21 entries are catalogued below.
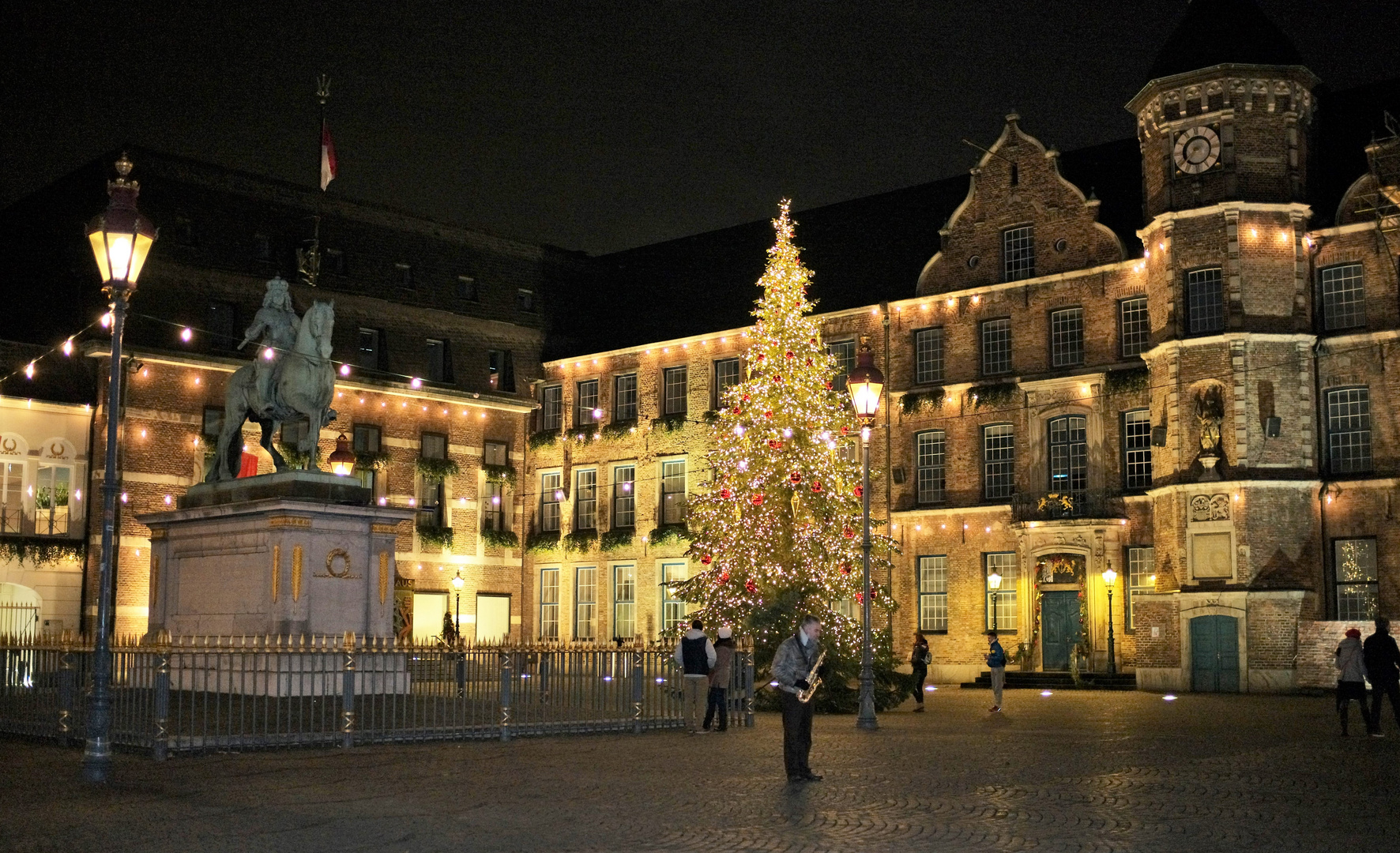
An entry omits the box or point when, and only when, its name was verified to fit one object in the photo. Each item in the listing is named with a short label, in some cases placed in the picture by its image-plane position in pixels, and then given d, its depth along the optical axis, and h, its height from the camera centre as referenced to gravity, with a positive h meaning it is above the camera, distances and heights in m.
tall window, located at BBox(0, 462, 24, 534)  37.50 +2.58
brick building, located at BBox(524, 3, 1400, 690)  35.09 +5.39
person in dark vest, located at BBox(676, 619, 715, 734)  20.19 -0.93
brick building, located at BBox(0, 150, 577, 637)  39.97 +7.54
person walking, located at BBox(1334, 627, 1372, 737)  19.92 -0.95
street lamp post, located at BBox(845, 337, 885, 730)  21.91 +2.79
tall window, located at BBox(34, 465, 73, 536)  38.03 +2.52
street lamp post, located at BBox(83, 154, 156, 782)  13.50 +2.81
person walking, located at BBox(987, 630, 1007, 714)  25.80 -1.14
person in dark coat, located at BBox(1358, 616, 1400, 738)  19.64 -0.83
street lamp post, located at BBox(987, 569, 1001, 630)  40.16 +0.44
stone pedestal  19.89 +0.55
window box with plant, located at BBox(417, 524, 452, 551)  45.06 +1.91
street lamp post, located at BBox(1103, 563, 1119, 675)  37.28 +0.52
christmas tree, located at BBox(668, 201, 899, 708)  29.31 +2.18
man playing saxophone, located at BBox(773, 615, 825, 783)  13.80 -0.80
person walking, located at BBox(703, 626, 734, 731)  20.67 -1.14
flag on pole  36.78 +10.70
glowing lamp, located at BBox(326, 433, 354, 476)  28.58 +2.64
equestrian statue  21.56 +3.15
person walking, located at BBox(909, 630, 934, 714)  27.41 -1.16
